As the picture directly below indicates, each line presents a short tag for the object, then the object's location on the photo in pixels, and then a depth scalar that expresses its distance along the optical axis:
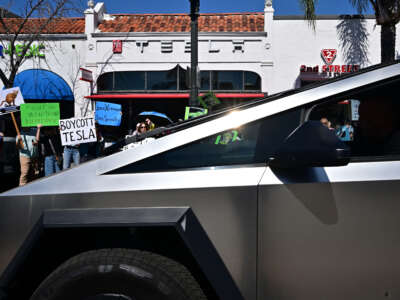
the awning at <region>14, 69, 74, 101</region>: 13.34
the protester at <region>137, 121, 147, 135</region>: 8.30
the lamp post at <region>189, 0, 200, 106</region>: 7.64
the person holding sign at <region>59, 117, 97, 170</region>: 6.92
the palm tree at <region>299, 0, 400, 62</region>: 8.11
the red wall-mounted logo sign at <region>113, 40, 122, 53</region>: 14.12
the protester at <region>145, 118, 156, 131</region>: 8.53
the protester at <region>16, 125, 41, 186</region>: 6.73
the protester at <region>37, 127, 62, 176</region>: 7.20
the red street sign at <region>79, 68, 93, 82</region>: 13.11
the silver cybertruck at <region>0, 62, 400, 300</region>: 1.44
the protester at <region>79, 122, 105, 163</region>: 7.68
